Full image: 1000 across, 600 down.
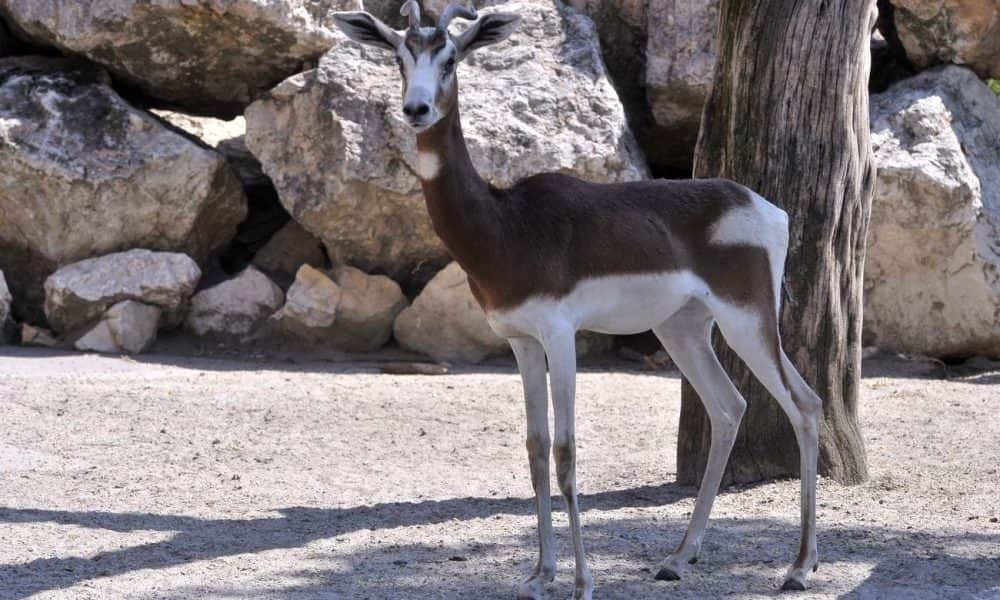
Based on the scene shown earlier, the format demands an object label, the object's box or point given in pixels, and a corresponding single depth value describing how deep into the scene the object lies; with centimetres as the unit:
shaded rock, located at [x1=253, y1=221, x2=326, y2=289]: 2000
